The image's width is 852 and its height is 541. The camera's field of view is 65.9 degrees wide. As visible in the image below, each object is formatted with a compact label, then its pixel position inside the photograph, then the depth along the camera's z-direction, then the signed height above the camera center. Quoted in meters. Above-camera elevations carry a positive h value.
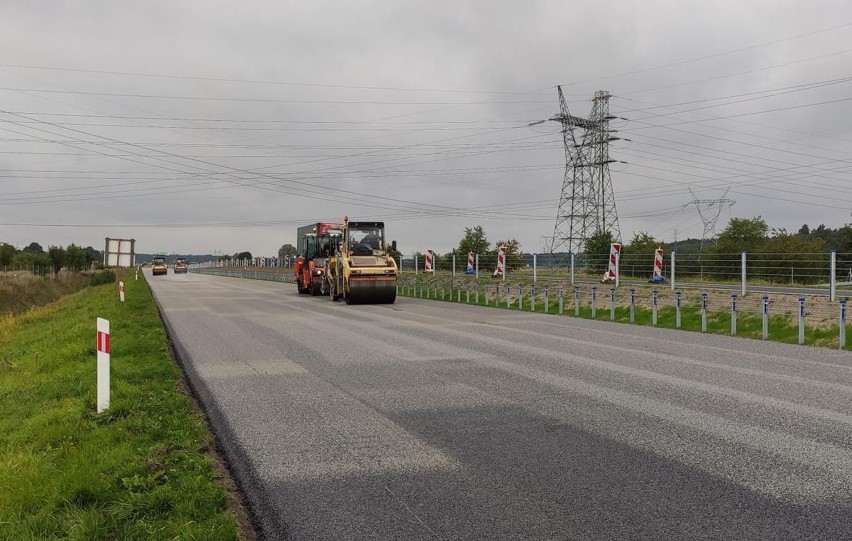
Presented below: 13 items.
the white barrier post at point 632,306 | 18.30 -1.12
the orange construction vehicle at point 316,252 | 32.06 +0.73
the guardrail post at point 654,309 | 17.19 -1.12
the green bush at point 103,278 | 54.09 -0.94
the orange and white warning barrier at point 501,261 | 31.65 +0.24
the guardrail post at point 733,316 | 14.82 -1.13
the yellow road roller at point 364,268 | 24.83 -0.05
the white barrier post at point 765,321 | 14.13 -1.19
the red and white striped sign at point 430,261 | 38.66 +0.33
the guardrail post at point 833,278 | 16.97 -0.33
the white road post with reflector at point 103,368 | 7.07 -1.10
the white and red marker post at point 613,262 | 25.80 +0.16
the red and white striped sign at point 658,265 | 25.00 +0.04
